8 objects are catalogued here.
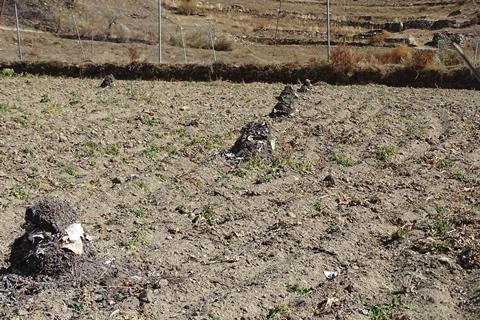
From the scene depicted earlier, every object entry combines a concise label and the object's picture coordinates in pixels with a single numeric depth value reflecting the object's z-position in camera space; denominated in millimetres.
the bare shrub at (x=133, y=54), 19972
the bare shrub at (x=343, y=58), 17717
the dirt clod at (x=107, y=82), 15516
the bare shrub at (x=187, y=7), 38041
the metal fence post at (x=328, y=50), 18169
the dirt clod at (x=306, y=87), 14531
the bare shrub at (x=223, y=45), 27889
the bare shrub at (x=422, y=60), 17109
